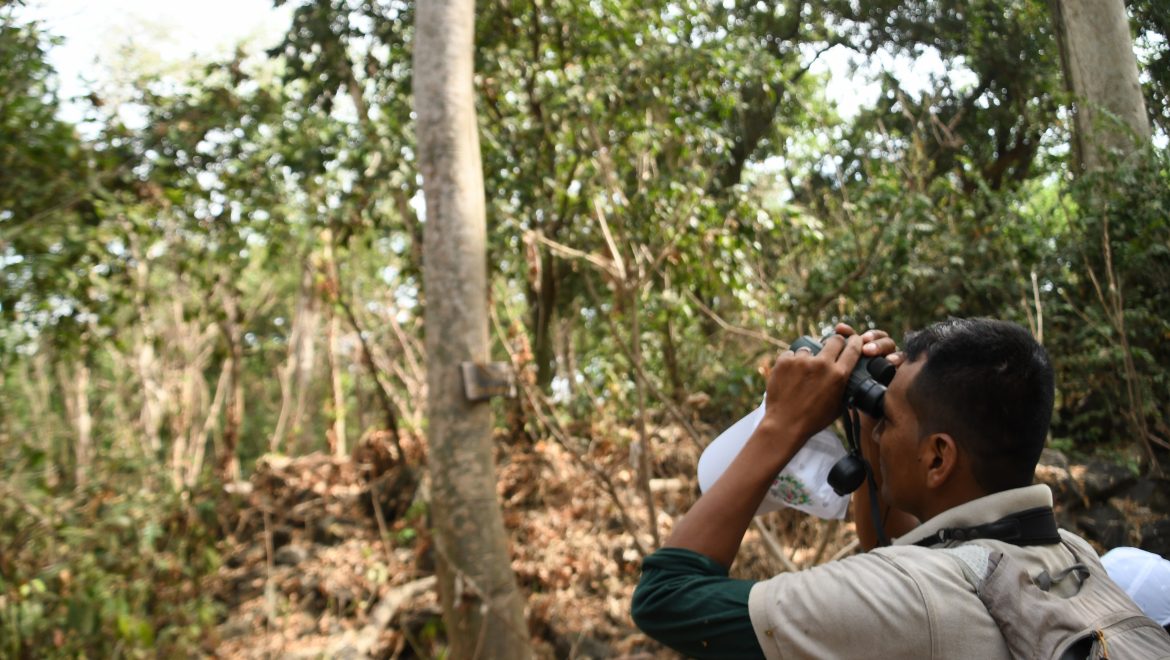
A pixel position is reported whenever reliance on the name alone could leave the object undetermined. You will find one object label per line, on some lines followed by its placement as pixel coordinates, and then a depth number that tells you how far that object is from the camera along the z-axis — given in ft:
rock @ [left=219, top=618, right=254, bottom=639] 23.82
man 3.69
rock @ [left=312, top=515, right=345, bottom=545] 28.45
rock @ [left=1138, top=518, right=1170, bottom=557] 16.56
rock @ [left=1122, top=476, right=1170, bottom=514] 17.28
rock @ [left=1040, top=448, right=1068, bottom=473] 18.25
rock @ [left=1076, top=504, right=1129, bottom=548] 17.11
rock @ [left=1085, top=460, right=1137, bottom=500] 17.88
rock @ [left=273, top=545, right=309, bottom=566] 27.68
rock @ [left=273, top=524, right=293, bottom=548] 29.55
